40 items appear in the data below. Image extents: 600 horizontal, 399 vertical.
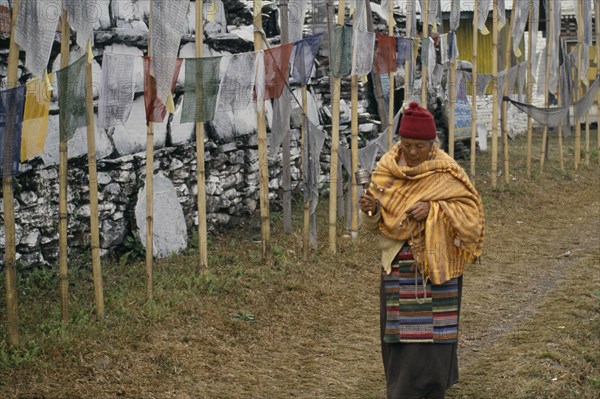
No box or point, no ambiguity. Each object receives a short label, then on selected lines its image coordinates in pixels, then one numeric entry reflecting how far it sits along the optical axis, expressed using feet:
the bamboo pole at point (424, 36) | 70.28
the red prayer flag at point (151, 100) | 45.42
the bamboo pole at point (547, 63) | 91.76
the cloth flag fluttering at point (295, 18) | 55.26
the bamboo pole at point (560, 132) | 95.22
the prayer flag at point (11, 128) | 36.99
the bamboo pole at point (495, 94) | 81.56
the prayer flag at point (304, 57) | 54.34
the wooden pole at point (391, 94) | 65.72
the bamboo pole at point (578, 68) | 96.17
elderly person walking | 30.86
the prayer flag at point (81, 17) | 39.81
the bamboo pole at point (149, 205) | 44.86
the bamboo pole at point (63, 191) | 39.73
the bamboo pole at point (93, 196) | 40.63
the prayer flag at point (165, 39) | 45.29
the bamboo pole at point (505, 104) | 85.12
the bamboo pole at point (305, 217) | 56.13
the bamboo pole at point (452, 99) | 77.05
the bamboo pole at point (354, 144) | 59.31
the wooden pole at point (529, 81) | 88.28
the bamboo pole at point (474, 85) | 79.52
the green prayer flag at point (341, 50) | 57.16
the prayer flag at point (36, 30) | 37.45
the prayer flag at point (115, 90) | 44.01
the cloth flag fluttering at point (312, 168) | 57.41
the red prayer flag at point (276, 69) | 52.11
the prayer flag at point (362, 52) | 58.70
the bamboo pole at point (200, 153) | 47.29
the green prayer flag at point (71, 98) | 40.16
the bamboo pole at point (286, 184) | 62.03
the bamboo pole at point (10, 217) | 36.83
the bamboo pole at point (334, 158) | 56.90
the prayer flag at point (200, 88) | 48.19
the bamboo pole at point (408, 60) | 68.38
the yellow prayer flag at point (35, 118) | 38.78
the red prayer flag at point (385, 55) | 64.08
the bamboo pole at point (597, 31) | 98.16
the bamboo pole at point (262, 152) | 51.37
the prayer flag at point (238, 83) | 50.16
